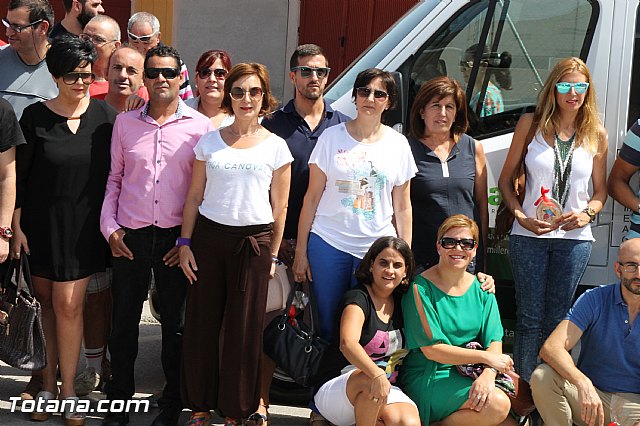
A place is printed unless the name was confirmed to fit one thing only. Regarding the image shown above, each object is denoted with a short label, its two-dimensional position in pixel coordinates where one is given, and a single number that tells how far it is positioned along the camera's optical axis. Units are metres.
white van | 5.59
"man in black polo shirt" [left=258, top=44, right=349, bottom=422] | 5.28
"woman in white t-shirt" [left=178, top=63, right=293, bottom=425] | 4.94
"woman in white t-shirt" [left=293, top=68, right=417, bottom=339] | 5.07
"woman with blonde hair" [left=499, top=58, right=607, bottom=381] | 5.27
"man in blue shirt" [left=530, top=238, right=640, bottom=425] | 4.79
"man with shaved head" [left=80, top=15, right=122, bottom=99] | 6.05
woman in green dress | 4.82
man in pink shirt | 5.05
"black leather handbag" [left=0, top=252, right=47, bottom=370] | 5.05
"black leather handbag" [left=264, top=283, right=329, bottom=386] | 5.10
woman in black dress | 5.07
